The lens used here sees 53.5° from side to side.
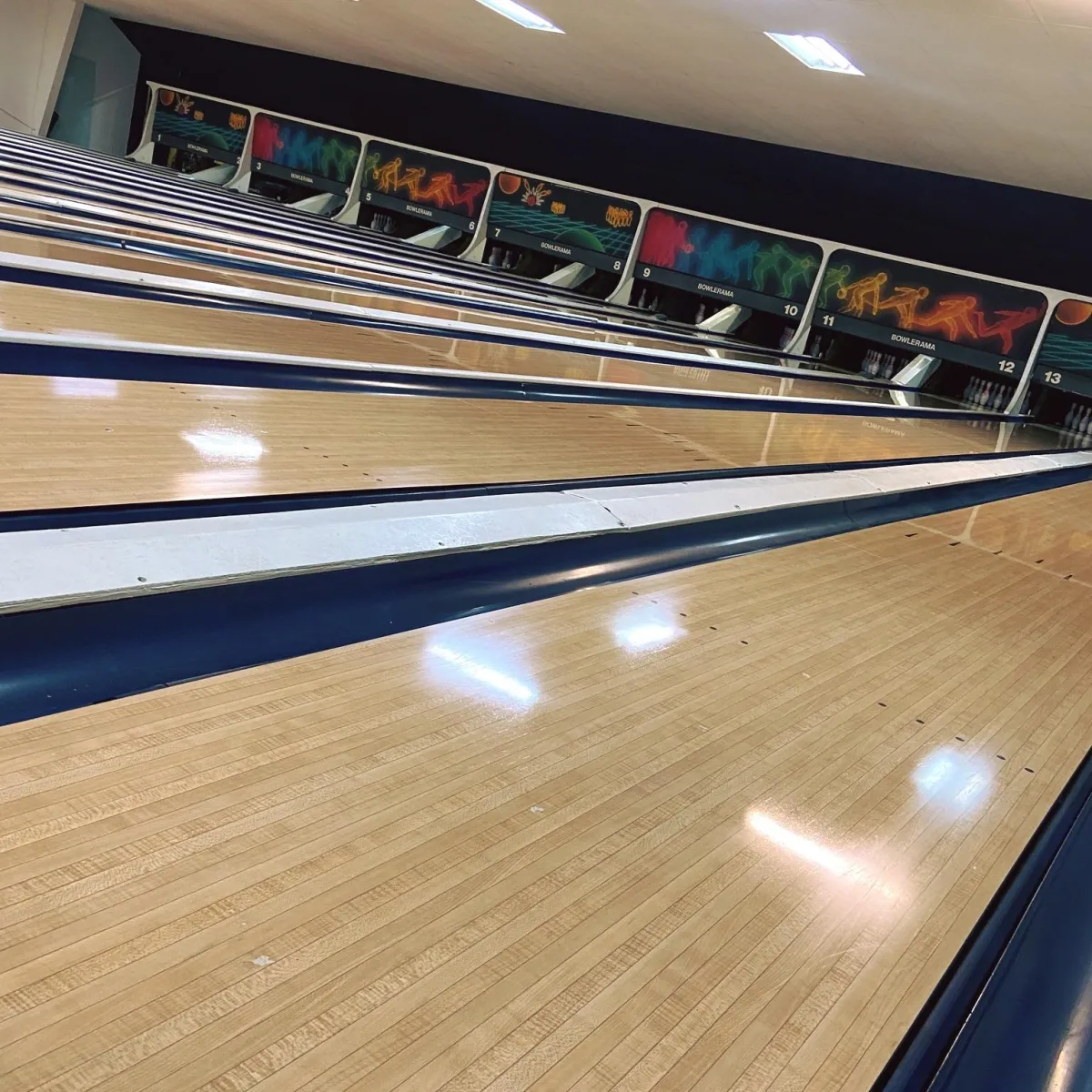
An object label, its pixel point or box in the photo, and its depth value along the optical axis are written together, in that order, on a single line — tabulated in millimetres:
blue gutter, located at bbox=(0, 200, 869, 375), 4384
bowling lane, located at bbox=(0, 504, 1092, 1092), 875
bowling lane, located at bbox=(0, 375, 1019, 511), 1961
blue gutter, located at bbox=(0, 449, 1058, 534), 1699
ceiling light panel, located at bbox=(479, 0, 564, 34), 5388
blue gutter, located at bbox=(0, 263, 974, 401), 3375
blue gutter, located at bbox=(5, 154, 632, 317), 6035
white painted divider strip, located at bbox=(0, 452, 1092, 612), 1562
